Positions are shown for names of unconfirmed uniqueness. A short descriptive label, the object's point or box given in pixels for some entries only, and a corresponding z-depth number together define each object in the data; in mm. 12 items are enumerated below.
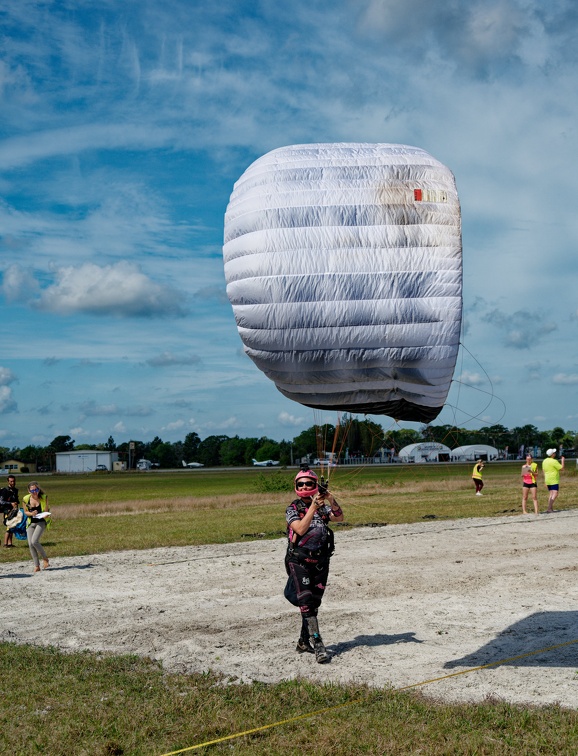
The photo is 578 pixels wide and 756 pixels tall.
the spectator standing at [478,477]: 33953
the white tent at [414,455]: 139875
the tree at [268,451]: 176012
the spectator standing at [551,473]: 23406
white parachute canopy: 7754
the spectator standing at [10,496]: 20645
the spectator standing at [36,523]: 16188
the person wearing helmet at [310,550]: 8922
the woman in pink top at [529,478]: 23875
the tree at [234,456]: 192612
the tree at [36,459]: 191975
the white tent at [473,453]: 154250
